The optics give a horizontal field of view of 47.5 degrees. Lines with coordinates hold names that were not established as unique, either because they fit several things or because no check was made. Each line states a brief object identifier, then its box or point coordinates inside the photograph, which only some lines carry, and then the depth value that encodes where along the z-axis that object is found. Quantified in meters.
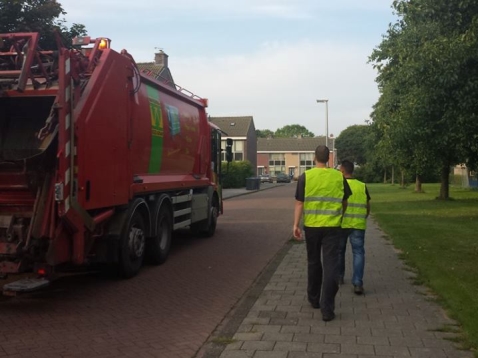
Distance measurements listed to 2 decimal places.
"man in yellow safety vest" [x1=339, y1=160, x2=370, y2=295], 7.15
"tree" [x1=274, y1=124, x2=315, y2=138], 167.54
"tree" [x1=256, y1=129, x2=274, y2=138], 163.23
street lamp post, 43.16
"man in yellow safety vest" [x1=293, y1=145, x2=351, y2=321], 6.01
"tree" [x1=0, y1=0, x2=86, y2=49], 14.09
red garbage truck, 6.37
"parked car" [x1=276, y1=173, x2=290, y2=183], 77.62
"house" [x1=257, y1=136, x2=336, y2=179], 104.12
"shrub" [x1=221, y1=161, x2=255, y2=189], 51.28
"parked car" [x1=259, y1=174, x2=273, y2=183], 78.19
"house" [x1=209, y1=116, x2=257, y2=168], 77.06
